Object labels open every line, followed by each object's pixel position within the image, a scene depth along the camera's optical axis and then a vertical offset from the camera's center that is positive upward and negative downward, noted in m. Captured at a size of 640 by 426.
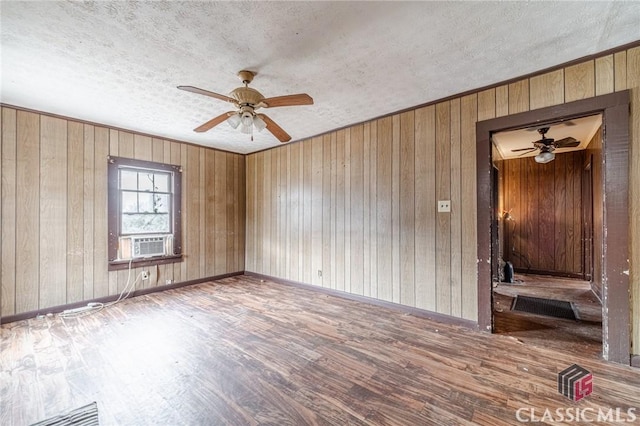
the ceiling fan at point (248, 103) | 2.39 +1.04
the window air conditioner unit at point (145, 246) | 4.17 -0.52
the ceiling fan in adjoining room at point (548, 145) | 4.30 +1.19
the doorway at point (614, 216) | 2.20 -0.02
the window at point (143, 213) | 4.09 +0.03
